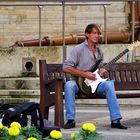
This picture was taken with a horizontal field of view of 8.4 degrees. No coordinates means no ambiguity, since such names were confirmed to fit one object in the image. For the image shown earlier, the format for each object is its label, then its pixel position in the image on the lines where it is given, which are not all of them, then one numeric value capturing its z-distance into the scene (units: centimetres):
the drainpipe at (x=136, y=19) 2409
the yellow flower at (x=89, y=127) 738
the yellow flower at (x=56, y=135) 707
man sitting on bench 1124
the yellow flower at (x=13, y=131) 697
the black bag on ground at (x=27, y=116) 872
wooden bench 1146
